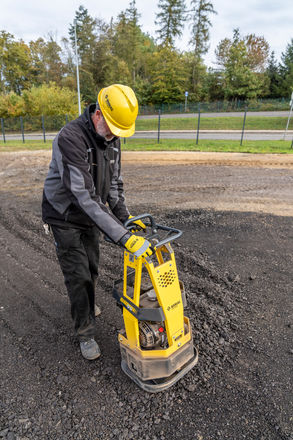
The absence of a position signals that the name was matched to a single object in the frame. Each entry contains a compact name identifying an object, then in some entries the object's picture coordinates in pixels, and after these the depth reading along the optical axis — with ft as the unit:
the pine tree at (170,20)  141.18
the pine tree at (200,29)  137.80
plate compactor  7.02
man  7.45
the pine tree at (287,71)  135.74
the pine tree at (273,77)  142.00
